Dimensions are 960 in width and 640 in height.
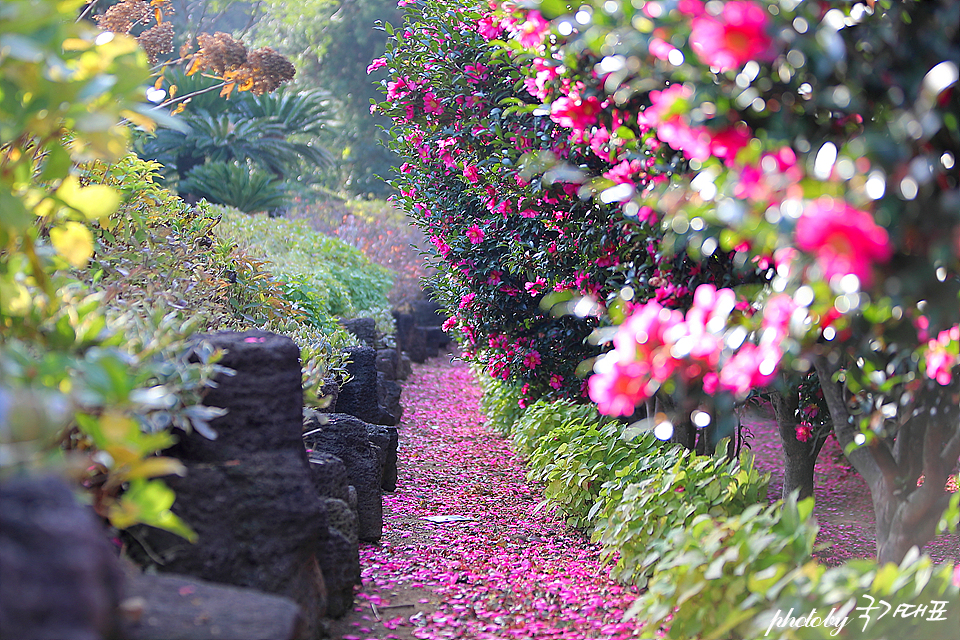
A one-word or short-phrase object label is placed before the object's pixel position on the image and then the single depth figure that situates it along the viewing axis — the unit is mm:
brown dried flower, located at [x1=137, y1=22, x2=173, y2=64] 6457
